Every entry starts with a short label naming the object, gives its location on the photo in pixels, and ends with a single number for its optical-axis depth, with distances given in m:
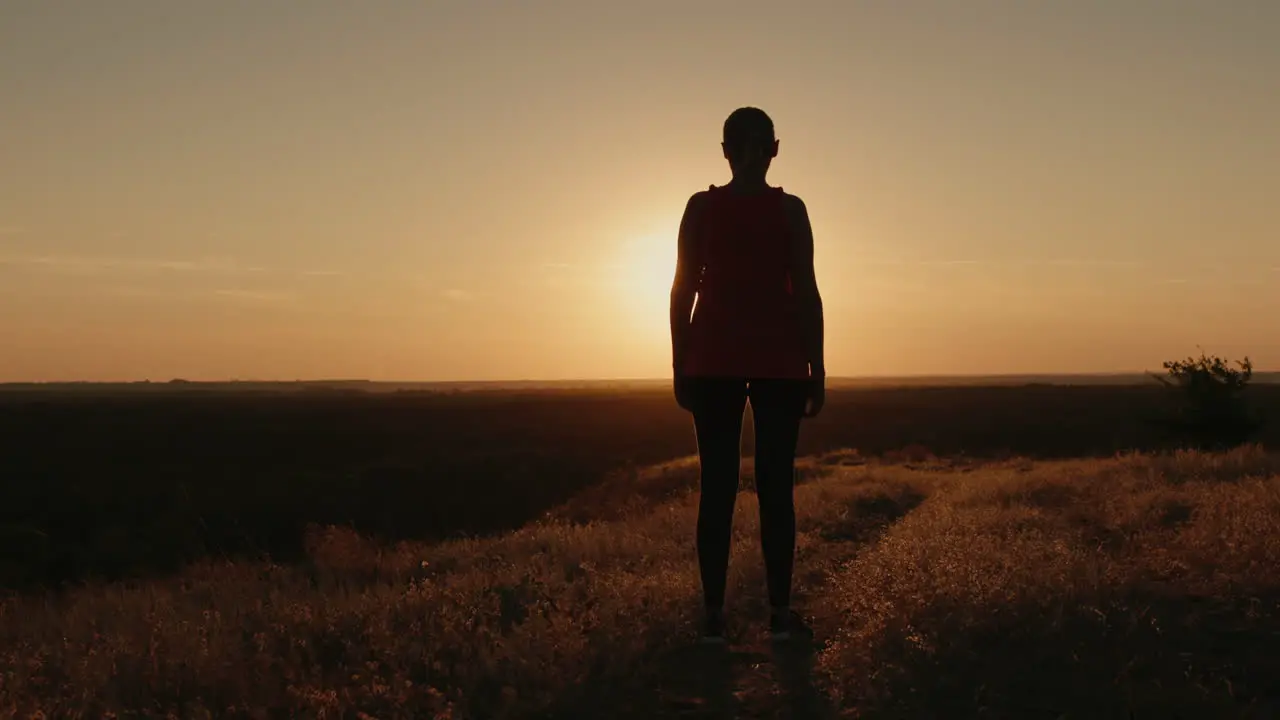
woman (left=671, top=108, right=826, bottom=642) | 4.43
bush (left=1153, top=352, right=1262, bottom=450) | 21.78
